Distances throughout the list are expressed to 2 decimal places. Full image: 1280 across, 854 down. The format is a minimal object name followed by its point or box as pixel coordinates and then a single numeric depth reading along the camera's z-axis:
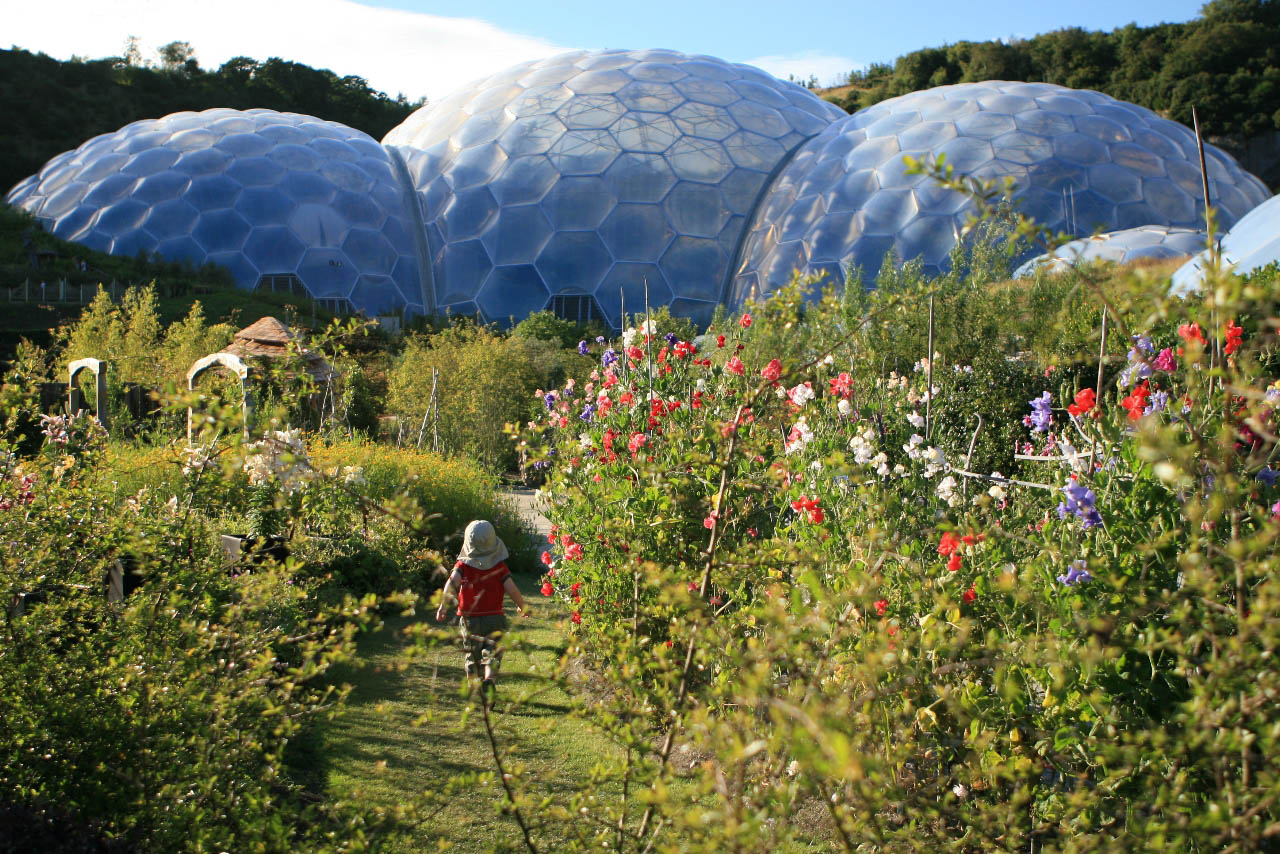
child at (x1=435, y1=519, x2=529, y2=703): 4.77
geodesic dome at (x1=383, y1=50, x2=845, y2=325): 21.95
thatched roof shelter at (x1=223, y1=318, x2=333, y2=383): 11.52
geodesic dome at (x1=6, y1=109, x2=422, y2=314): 22.23
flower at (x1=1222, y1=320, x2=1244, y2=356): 2.37
